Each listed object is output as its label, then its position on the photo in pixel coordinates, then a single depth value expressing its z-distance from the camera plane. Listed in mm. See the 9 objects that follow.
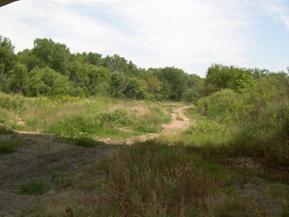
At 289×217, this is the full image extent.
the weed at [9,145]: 6965
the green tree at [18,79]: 37133
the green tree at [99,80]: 48202
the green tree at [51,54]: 46092
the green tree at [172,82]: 70708
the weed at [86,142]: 7711
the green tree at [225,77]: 26709
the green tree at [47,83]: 37552
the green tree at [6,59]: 39582
